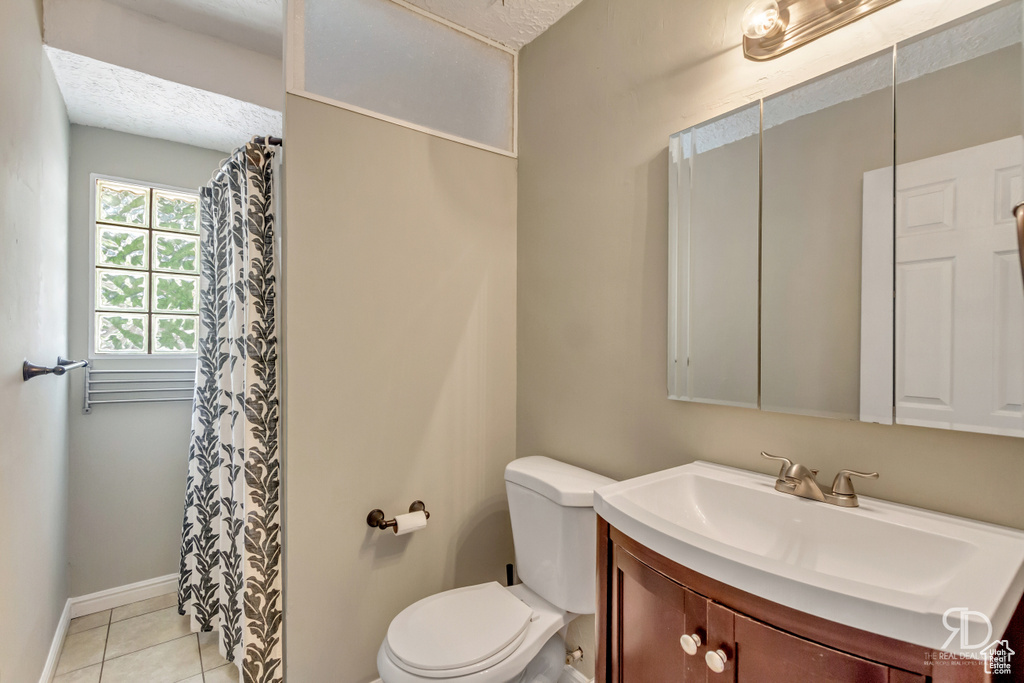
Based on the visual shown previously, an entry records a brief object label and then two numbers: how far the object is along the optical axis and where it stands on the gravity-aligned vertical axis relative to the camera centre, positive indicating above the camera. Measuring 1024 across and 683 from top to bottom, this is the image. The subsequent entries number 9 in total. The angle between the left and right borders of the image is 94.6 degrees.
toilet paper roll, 1.62 -0.64
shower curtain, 1.58 -0.36
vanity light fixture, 1.05 +0.75
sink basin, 0.60 -0.35
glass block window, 2.29 +0.33
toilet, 1.24 -0.83
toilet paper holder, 1.62 -0.63
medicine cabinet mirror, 0.86 +0.22
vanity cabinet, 0.60 -0.45
